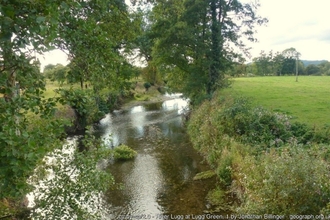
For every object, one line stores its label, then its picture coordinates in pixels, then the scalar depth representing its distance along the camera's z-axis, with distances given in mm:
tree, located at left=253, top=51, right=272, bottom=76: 81638
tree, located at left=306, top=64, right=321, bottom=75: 86944
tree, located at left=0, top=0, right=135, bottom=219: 2869
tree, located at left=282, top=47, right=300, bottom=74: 78500
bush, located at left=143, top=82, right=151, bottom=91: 56022
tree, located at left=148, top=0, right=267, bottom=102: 22828
